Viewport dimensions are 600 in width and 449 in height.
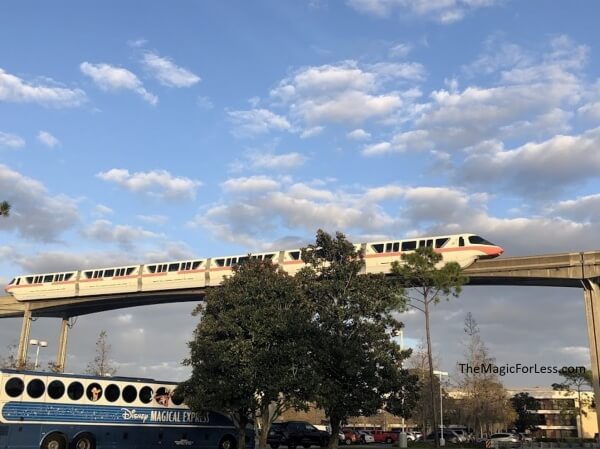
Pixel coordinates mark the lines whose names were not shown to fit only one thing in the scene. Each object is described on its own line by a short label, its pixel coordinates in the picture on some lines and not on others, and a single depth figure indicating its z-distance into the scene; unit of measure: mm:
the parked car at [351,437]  53031
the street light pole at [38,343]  49531
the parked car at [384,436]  59394
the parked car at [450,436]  57625
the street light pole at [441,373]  54619
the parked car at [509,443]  40538
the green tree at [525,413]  111812
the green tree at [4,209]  18573
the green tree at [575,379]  67000
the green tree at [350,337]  26922
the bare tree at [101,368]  61216
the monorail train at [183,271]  51906
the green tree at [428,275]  39500
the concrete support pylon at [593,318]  50344
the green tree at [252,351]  25844
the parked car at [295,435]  38094
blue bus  22469
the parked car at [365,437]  54547
